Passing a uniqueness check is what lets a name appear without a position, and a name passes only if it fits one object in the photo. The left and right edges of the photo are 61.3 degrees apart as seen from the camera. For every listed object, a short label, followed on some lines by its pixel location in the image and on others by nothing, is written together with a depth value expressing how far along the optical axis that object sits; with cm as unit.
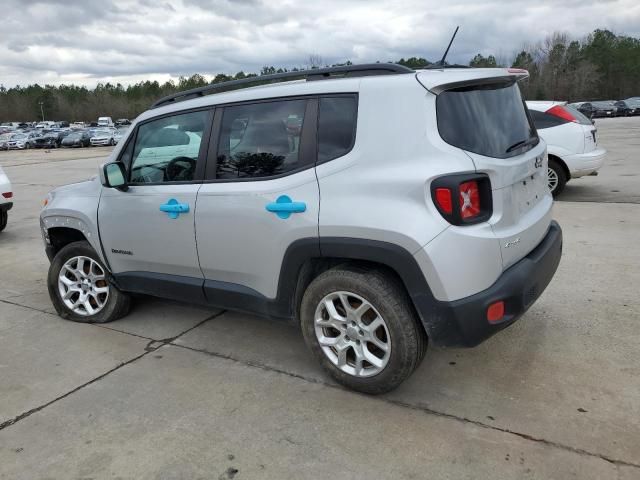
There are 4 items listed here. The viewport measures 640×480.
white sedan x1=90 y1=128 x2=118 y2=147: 4062
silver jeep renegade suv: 273
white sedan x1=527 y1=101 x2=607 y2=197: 838
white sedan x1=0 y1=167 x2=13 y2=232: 793
